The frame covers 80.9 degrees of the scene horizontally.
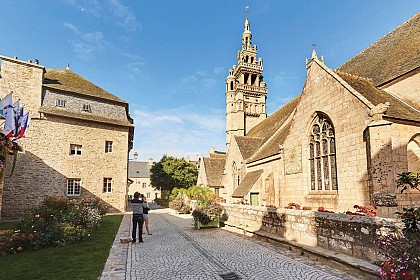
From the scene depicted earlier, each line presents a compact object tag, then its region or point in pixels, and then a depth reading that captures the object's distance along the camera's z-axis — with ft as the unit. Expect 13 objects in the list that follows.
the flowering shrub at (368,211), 25.21
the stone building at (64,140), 67.51
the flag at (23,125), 32.22
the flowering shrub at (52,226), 27.20
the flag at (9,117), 30.14
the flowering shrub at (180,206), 80.23
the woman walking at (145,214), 38.78
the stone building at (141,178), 215.31
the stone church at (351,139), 29.24
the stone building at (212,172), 97.50
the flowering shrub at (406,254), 12.46
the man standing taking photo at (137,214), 32.73
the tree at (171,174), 133.08
